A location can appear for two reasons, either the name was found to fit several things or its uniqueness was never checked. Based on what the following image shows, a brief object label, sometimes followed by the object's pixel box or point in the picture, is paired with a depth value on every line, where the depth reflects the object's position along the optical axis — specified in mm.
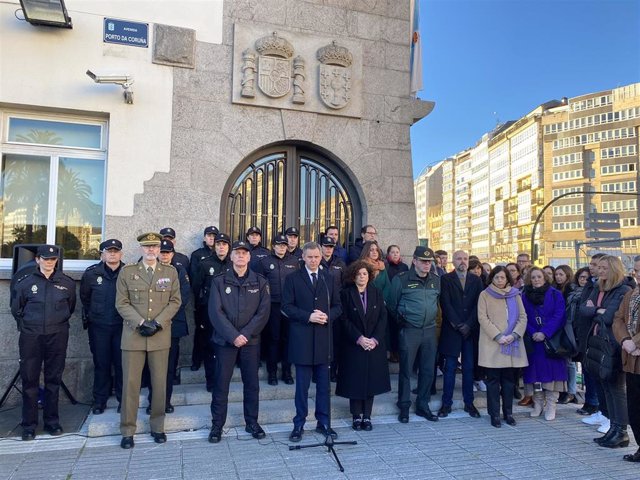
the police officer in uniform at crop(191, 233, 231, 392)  6223
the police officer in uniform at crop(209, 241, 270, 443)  5020
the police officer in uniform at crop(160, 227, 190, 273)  6375
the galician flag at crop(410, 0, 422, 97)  8258
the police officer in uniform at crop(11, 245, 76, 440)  5086
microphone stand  4662
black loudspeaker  5617
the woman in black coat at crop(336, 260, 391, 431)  5445
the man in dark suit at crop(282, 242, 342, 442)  5105
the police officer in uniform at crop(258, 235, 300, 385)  6395
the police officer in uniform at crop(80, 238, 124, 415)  5730
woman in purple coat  5945
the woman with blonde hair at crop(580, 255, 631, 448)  5094
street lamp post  18234
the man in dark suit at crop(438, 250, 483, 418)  6043
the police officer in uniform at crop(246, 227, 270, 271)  6648
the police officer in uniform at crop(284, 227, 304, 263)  6809
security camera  6473
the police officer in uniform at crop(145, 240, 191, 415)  5562
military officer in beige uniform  4918
